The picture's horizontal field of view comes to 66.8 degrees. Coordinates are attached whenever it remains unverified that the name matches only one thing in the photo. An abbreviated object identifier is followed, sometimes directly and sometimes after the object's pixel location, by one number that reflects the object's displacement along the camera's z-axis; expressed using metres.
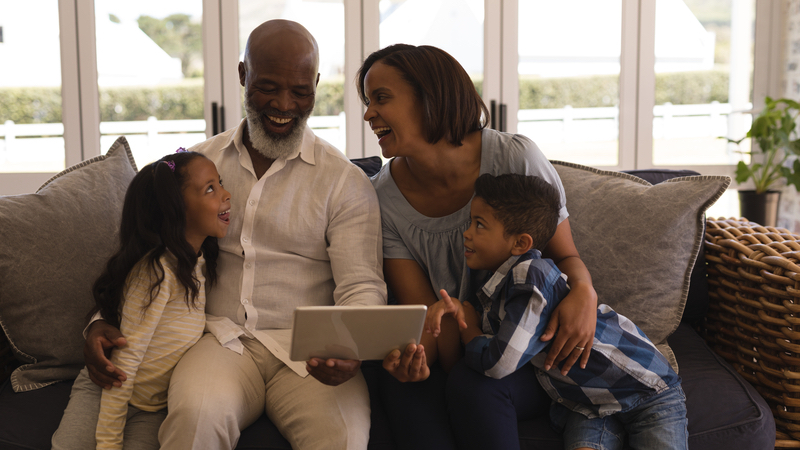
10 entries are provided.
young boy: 1.29
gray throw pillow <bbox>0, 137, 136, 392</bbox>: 1.47
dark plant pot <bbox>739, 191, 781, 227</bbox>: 4.02
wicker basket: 1.47
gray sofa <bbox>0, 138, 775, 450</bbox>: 1.38
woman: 1.58
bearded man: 1.34
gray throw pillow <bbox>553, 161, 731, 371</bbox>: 1.63
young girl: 1.39
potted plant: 3.88
